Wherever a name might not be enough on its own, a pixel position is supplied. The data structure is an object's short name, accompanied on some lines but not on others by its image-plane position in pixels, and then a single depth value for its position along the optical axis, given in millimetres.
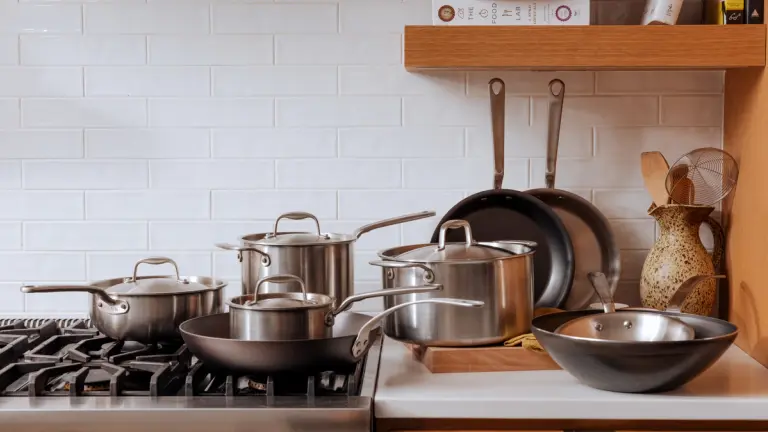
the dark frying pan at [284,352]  1522
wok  1481
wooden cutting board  1697
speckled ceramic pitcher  1950
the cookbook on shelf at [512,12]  1963
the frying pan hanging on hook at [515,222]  2135
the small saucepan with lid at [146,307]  1757
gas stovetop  1458
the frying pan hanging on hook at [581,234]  2164
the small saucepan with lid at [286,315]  1560
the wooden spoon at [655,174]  2061
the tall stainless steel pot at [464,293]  1688
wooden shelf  1926
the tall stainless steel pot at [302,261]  1890
